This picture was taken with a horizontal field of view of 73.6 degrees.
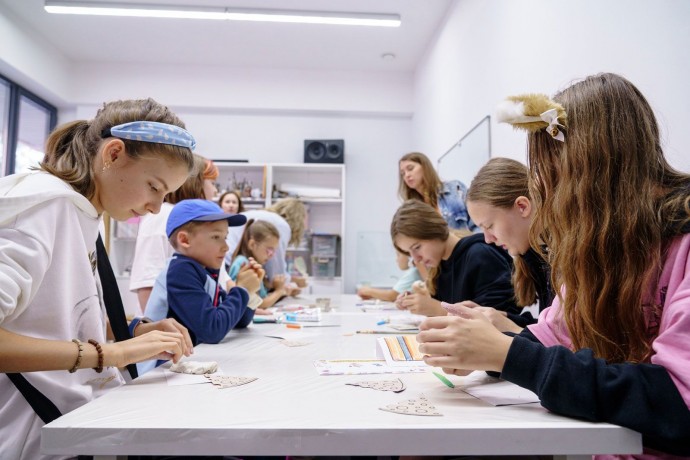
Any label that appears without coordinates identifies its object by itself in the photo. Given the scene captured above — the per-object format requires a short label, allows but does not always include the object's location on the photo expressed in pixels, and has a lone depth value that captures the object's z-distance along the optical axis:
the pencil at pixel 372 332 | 1.68
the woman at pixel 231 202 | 3.58
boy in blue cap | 1.41
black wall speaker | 5.11
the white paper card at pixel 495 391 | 0.80
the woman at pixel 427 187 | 2.92
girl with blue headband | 0.81
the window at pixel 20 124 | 4.43
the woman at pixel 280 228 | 2.86
